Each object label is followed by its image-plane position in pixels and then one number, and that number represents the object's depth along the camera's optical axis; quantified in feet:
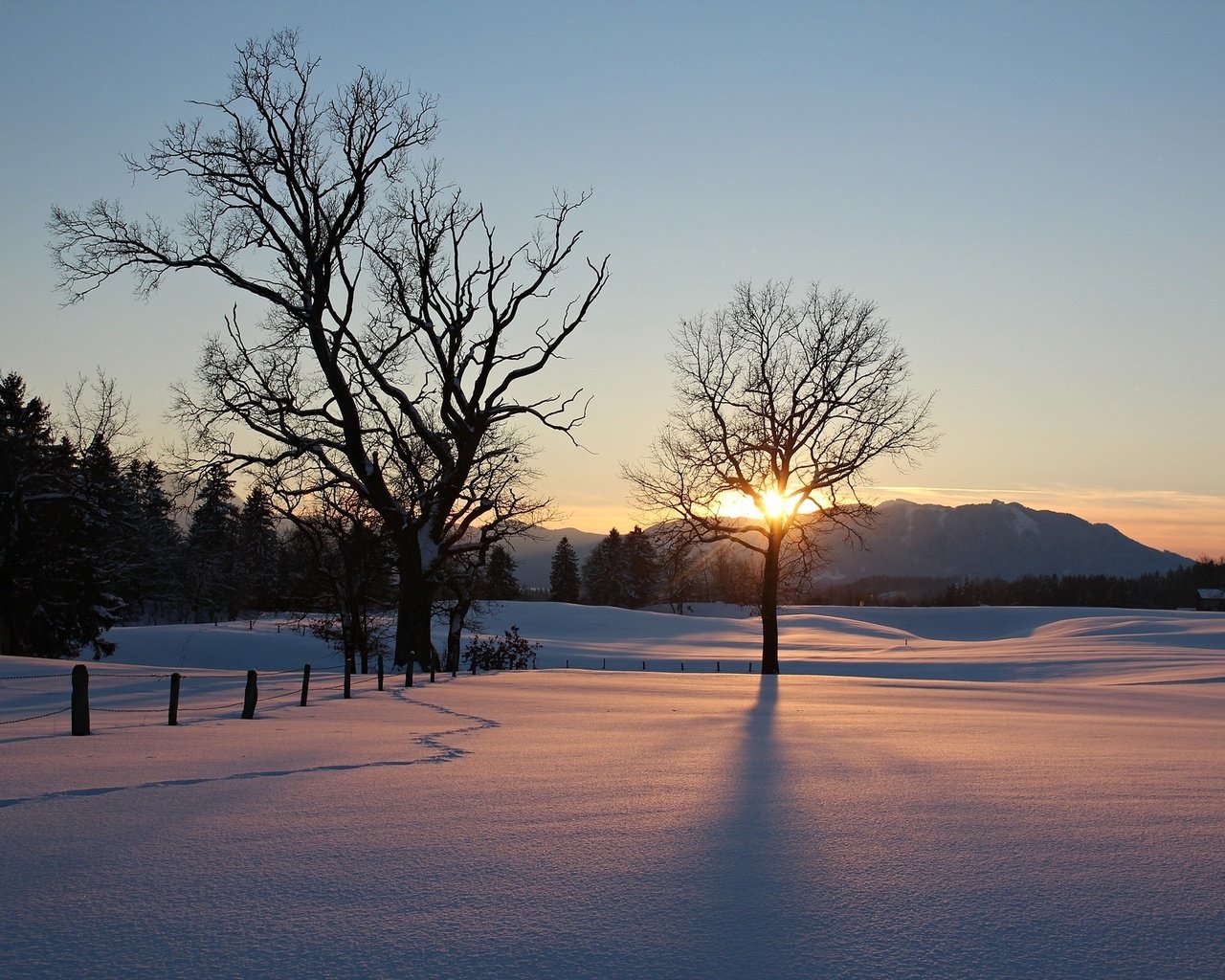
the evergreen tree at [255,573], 237.12
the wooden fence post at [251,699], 46.98
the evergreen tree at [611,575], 366.22
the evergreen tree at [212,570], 239.91
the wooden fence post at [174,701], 42.58
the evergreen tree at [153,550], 186.60
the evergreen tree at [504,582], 241.80
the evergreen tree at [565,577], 369.71
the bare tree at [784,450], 99.14
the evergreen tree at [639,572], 348.38
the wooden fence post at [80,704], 37.81
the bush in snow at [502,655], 117.19
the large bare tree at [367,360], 86.94
